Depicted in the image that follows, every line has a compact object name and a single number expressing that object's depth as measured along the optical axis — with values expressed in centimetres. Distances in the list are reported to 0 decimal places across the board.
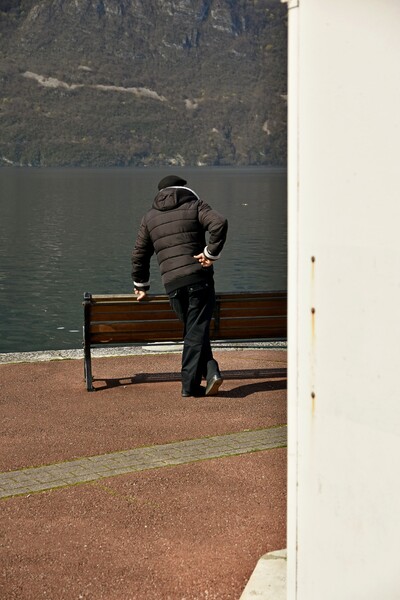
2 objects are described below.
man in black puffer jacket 1413
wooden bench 1561
